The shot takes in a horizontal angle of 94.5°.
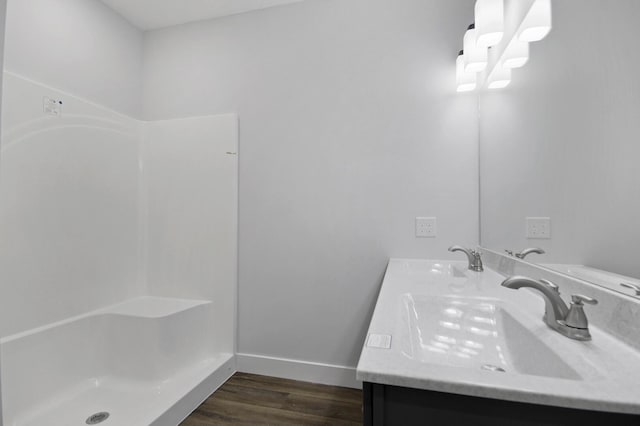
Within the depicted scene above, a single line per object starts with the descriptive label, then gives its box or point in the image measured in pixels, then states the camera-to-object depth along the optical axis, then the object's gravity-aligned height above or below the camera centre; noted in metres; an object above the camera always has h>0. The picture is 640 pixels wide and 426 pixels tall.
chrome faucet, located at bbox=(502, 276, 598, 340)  0.73 -0.24
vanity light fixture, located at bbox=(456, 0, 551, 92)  1.05 +0.80
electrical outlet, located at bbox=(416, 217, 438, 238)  1.80 -0.05
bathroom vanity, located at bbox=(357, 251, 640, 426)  0.51 -0.30
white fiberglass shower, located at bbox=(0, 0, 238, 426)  1.52 -0.28
